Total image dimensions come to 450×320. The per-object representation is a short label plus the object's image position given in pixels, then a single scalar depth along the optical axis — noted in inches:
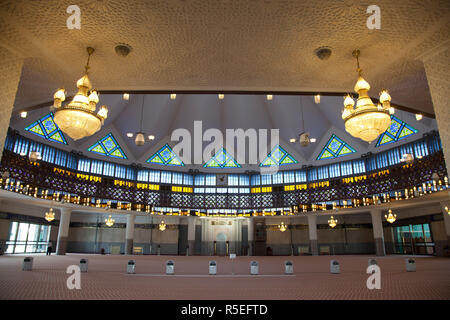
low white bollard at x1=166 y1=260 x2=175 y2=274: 417.7
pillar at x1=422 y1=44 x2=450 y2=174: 236.4
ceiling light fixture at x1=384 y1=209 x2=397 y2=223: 890.4
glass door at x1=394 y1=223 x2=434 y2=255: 1007.6
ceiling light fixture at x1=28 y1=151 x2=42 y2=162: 738.8
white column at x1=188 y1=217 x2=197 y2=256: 1268.5
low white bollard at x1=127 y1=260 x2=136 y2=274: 424.6
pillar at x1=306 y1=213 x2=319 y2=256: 1197.1
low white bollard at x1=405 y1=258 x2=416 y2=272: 453.4
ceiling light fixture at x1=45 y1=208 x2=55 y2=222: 899.9
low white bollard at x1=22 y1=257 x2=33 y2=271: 452.4
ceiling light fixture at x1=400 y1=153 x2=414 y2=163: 694.3
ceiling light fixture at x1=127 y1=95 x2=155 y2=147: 636.7
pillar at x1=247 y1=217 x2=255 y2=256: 1311.5
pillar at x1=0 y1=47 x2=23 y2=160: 235.9
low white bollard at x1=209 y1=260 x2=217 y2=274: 424.0
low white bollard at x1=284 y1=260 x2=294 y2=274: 423.5
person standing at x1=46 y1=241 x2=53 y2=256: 971.5
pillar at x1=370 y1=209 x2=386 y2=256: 1045.2
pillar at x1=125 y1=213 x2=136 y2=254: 1201.4
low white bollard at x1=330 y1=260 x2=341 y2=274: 436.9
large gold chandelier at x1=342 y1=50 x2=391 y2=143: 265.0
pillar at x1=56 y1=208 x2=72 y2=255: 1055.6
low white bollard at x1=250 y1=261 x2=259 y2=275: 413.4
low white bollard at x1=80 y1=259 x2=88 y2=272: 449.0
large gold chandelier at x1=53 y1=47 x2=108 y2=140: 257.7
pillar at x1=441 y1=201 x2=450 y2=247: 850.9
